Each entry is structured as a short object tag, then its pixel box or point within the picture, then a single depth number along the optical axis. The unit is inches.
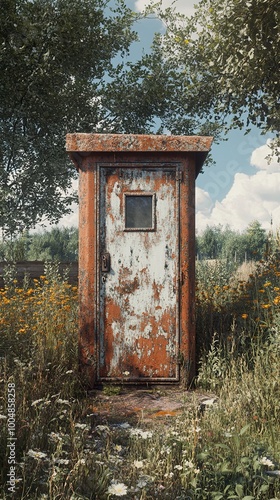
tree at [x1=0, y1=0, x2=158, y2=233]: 499.2
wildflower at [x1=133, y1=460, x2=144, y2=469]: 122.0
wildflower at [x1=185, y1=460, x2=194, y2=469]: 125.9
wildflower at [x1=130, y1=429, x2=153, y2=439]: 139.4
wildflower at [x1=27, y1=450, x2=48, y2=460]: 122.0
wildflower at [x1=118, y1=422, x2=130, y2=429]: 173.0
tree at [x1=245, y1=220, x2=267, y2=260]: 1882.4
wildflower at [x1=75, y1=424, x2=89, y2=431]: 145.2
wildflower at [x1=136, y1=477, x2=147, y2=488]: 117.2
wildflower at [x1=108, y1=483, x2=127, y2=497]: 110.4
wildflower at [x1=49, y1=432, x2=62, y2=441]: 135.3
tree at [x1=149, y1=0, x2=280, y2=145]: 402.6
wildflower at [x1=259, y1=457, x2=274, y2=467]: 127.0
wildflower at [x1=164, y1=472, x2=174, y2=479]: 124.1
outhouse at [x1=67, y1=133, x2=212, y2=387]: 222.5
